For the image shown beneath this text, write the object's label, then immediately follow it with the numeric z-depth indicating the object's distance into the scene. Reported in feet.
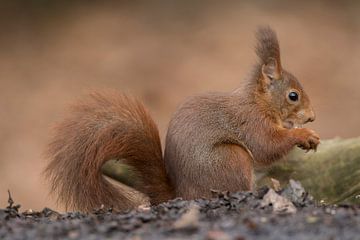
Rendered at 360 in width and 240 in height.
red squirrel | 20.22
